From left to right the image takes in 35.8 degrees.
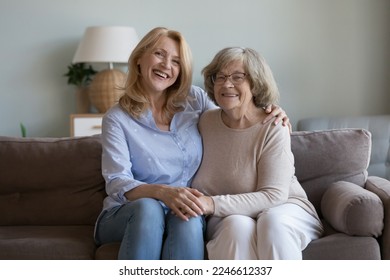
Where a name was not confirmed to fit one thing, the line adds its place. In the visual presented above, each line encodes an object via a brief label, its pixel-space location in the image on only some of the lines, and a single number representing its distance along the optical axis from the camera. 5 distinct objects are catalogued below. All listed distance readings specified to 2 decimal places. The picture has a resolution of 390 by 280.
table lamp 4.25
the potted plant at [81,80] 4.53
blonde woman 1.98
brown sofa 2.54
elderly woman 1.97
